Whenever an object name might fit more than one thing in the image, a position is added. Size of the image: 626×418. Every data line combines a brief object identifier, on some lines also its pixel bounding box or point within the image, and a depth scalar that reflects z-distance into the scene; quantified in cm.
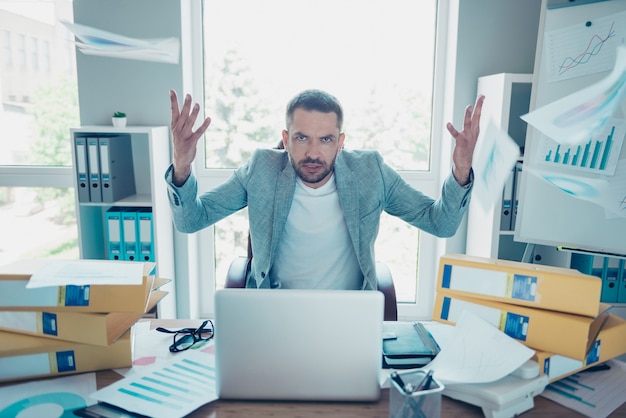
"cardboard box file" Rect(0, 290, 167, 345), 113
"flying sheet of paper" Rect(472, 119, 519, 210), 178
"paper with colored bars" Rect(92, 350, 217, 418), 100
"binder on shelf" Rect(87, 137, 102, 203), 245
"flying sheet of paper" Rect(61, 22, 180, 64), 267
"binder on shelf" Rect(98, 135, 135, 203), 246
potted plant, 257
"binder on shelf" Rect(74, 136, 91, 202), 246
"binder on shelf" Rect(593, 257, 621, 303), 220
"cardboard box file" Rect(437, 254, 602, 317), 110
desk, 99
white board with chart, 186
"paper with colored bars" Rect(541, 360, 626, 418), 102
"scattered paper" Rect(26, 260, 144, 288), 113
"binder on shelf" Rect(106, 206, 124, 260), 250
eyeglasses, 128
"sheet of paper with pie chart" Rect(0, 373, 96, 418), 99
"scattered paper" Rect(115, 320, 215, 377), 119
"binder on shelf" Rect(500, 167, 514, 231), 245
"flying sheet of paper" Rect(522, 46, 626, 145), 184
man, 173
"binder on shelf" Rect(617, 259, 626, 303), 219
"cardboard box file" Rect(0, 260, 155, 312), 113
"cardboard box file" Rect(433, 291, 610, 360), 108
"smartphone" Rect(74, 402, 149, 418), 98
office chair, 170
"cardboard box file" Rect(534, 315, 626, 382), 109
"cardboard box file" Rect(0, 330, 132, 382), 112
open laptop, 97
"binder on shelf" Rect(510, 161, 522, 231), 244
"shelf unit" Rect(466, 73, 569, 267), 236
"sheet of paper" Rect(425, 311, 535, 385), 104
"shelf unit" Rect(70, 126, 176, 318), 249
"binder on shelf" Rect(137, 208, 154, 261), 251
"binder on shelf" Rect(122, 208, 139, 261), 251
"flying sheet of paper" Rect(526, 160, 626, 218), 186
